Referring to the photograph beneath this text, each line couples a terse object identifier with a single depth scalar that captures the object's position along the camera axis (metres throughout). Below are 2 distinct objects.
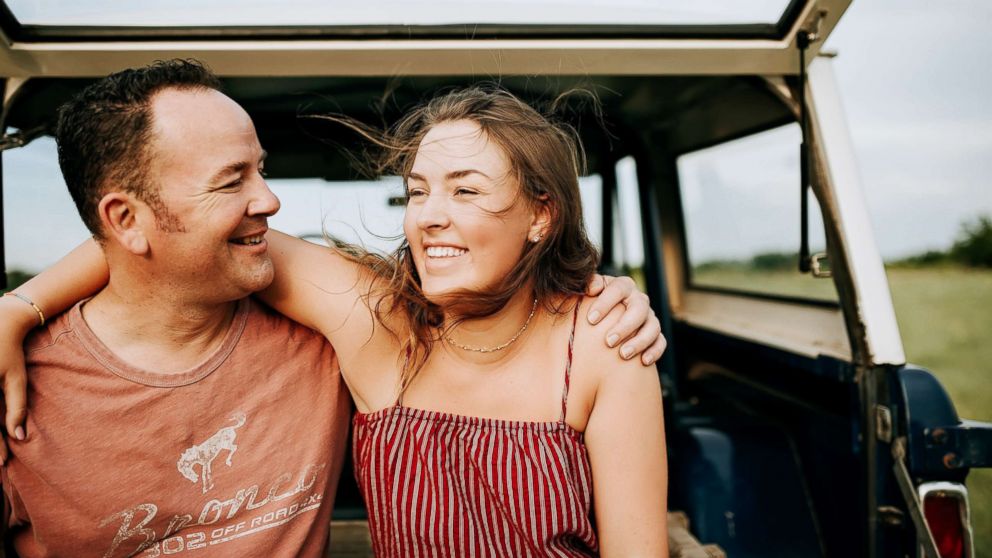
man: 1.53
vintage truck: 1.69
